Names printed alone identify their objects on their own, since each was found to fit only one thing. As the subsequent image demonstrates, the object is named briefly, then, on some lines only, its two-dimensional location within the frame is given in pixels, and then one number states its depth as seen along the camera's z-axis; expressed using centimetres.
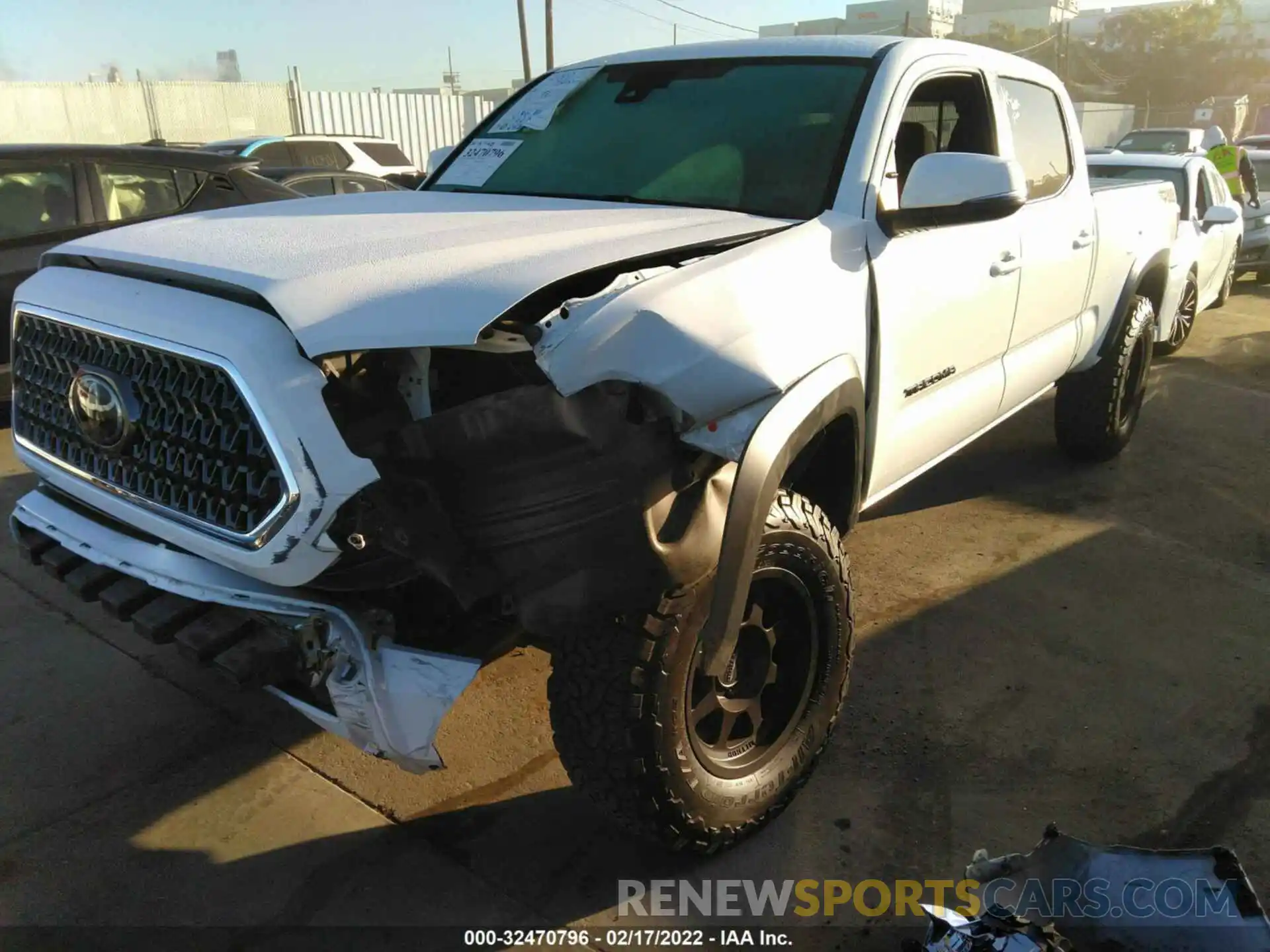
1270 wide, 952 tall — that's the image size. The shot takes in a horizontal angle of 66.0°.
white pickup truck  185
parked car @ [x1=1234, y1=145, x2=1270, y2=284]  1084
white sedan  762
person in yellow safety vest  1047
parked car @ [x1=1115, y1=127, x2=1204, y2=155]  1800
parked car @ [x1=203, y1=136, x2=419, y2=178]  1177
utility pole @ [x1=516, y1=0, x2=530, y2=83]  2705
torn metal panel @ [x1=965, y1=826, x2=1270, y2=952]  190
